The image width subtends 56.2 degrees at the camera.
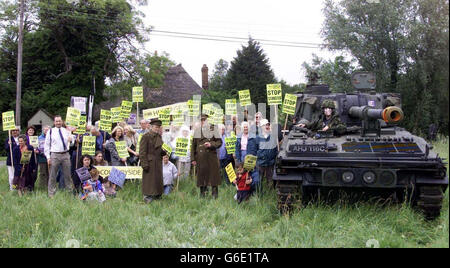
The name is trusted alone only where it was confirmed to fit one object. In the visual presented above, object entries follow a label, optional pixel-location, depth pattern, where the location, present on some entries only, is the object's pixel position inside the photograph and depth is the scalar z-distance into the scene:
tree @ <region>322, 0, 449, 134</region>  17.02
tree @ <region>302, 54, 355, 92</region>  22.91
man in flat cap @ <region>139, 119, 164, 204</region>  8.23
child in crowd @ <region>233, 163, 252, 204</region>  7.87
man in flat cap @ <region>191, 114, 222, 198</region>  8.59
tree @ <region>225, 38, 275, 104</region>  36.78
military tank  5.98
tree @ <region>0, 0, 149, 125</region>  27.17
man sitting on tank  7.34
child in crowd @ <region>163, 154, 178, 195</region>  9.02
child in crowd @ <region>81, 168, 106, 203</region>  7.93
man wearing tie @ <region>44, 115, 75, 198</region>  8.88
